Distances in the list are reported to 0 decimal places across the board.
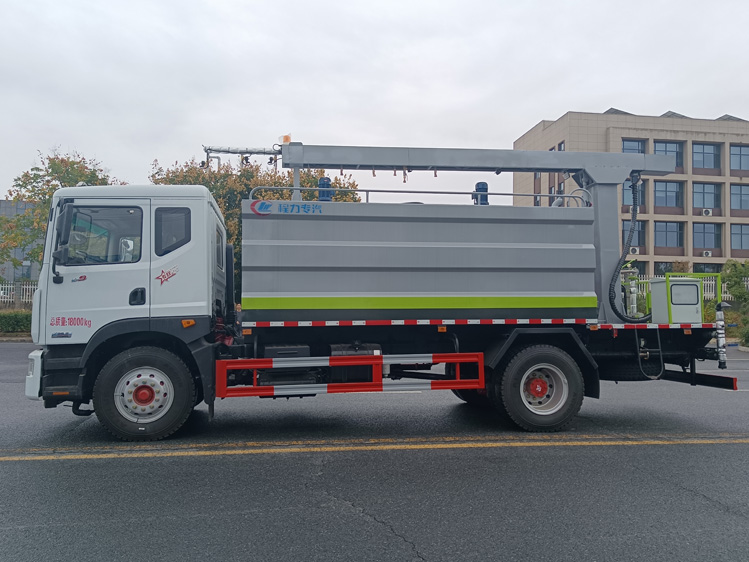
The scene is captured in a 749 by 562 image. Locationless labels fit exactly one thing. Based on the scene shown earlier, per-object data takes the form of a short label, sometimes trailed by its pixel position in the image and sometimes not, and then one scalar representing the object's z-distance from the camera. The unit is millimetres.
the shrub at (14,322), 22828
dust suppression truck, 6359
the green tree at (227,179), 24781
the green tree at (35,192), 27906
